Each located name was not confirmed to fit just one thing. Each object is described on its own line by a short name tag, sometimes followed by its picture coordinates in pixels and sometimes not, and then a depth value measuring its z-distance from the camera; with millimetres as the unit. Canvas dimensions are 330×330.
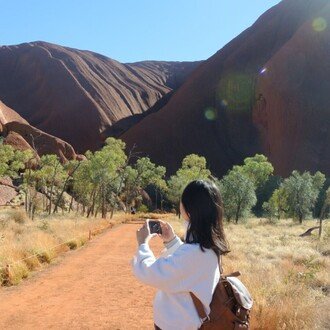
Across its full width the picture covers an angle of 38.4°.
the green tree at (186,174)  45694
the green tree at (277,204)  48469
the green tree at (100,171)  38406
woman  2740
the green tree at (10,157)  31452
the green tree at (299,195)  45750
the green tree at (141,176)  51438
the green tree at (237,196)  42812
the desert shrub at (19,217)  26538
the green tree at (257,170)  54844
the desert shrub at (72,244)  16688
